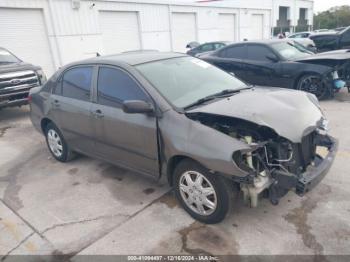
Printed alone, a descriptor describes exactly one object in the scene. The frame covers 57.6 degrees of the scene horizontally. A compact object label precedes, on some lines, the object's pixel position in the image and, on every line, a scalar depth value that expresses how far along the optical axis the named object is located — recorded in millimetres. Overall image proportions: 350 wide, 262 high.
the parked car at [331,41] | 10094
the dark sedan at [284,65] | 7086
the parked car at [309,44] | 9233
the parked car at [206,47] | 15062
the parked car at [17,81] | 7660
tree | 55188
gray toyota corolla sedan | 2809
